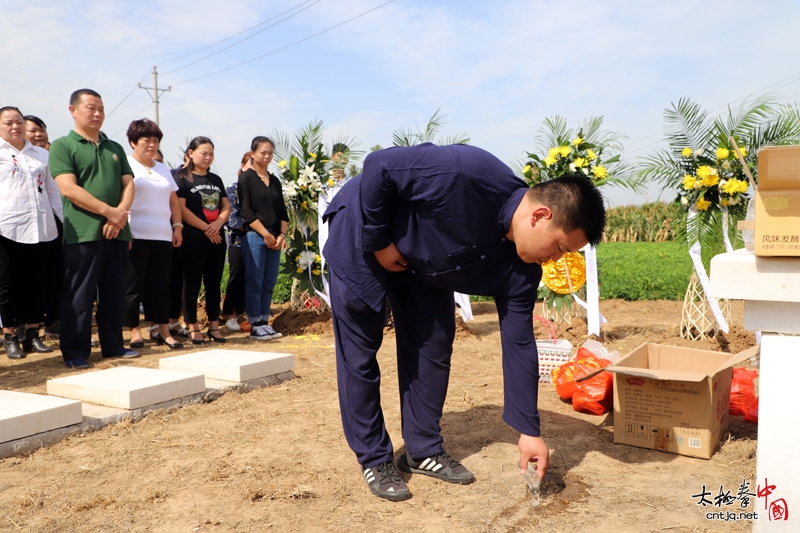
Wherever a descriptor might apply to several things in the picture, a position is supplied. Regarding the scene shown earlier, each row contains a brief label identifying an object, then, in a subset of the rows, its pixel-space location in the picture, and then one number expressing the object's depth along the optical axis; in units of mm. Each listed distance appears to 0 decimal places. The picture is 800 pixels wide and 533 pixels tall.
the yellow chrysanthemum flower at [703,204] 6105
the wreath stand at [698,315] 6391
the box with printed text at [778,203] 2391
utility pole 32062
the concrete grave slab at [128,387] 4082
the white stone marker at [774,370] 2467
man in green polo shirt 5414
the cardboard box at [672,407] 3447
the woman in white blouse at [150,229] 6121
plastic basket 5039
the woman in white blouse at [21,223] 5680
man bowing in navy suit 2578
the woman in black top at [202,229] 6602
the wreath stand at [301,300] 8438
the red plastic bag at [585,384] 4195
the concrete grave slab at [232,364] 4797
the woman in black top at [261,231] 6992
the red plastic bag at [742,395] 4098
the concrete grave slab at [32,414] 3432
